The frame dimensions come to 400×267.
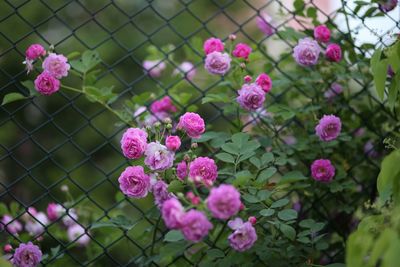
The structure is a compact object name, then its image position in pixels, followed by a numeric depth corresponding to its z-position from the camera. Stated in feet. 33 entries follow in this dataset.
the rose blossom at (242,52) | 7.01
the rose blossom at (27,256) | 6.48
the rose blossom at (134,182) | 6.25
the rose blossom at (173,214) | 5.60
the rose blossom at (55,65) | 6.68
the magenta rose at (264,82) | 6.77
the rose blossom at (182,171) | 6.33
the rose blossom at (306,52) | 7.01
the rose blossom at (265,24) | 7.68
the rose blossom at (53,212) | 7.47
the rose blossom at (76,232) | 7.67
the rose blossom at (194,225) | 5.61
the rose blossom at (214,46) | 6.99
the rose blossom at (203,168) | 6.16
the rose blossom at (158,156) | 6.20
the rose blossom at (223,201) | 5.59
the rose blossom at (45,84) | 6.70
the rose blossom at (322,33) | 7.19
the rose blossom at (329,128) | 6.93
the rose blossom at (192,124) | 6.30
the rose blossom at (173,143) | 6.16
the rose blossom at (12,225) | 7.46
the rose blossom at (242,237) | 6.01
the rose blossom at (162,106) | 7.39
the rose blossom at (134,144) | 6.21
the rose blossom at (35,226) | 7.47
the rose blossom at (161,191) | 6.32
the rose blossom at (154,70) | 8.18
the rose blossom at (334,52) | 7.16
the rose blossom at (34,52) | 6.76
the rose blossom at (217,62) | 6.81
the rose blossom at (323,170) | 6.97
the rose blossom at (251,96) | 6.64
